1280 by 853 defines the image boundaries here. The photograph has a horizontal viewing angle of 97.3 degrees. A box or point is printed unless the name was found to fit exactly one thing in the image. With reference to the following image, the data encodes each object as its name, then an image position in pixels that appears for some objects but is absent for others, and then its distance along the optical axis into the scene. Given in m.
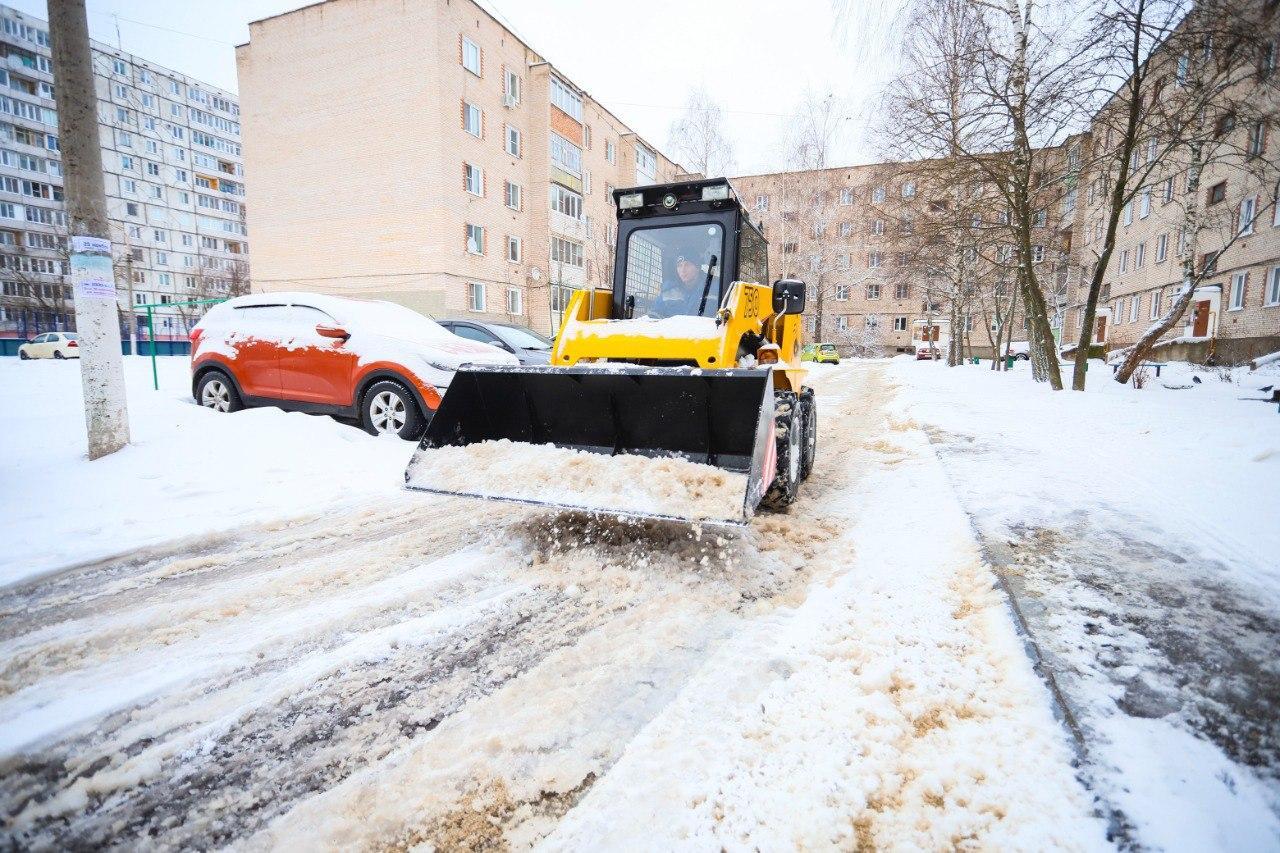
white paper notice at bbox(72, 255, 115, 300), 5.07
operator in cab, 4.76
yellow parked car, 35.47
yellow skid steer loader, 3.30
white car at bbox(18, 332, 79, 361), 26.38
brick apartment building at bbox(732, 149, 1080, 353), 14.17
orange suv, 6.64
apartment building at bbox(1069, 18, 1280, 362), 10.67
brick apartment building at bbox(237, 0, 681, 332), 22.47
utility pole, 5.05
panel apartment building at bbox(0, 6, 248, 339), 48.59
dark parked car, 9.63
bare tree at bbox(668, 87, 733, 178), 31.52
